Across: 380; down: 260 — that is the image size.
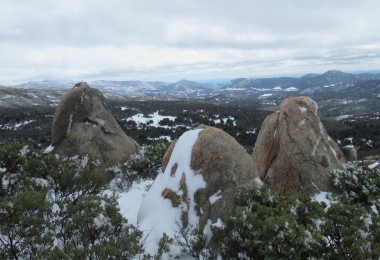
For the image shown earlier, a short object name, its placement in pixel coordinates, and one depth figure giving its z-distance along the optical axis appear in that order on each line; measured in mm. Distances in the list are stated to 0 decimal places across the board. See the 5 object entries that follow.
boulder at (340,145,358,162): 16047
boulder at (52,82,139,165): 17453
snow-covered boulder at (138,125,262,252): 8250
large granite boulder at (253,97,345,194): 13094
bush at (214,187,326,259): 5473
